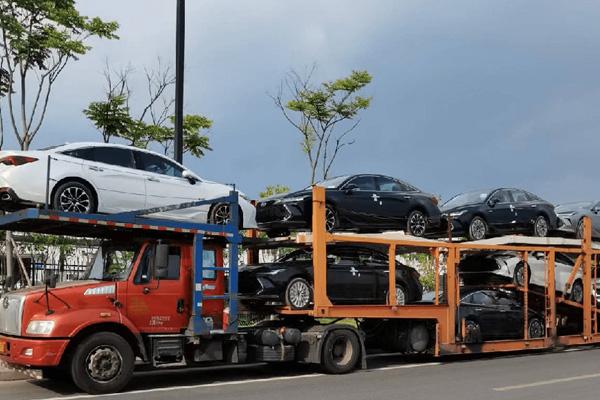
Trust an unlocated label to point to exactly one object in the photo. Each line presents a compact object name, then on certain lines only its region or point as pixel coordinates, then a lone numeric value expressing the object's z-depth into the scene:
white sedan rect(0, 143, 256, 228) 9.95
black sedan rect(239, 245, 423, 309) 11.20
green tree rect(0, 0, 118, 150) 17.31
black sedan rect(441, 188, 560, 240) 14.88
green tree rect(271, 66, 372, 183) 27.17
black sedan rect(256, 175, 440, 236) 12.12
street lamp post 12.76
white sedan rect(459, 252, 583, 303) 15.03
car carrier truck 9.01
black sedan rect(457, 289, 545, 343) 13.77
